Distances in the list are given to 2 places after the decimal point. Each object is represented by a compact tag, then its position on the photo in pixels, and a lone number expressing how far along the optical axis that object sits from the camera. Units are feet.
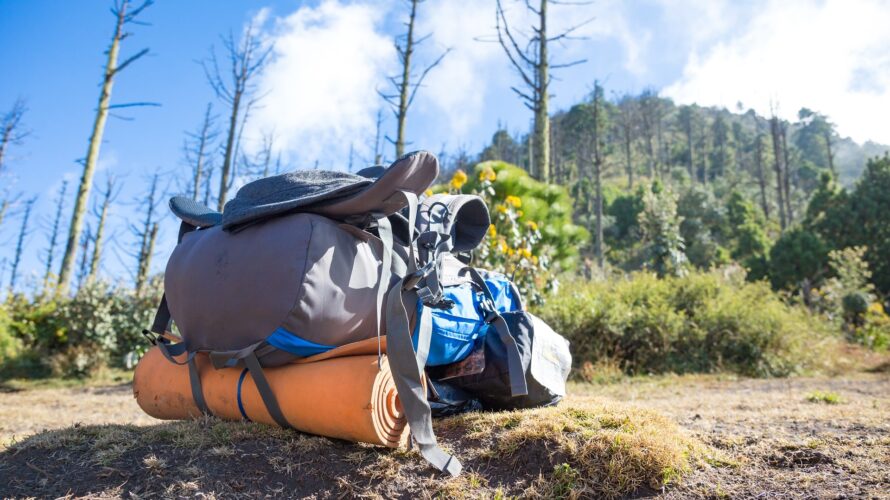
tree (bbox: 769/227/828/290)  55.11
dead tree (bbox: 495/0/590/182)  28.91
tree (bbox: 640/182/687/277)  37.40
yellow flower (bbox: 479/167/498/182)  21.99
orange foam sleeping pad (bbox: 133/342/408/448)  5.97
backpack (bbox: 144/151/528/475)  6.09
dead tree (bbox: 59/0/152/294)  35.09
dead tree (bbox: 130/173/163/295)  58.54
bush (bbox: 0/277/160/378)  28.43
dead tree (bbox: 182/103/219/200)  59.65
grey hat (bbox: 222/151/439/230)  6.46
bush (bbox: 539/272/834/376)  21.70
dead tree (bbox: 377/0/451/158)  33.50
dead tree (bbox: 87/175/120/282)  56.00
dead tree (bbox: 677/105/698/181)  150.36
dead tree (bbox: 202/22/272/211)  43.23
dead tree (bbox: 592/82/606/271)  62.54
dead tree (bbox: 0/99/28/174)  57.31
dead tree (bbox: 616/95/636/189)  133.39
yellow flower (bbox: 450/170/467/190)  20.31
